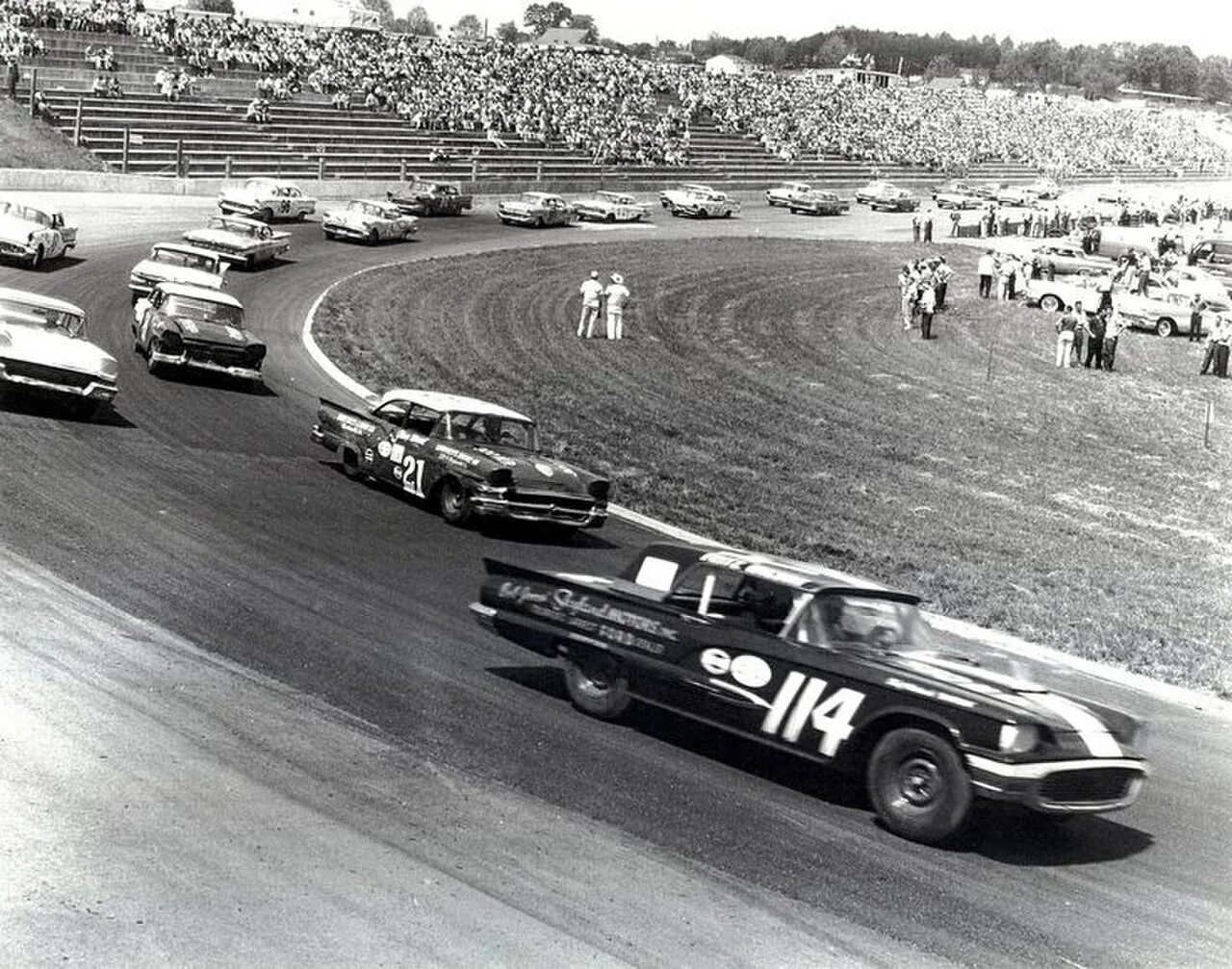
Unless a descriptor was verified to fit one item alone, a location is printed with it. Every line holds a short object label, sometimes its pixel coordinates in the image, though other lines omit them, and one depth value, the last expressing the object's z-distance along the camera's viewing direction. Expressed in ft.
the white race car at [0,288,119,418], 57.52
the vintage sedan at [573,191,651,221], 175.73
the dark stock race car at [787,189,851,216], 208.54
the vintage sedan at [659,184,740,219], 190.80
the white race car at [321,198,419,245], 135.95
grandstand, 155.53
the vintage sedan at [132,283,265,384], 70.38
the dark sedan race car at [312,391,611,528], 51.52
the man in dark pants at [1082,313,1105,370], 106.93
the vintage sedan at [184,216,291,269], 110.11
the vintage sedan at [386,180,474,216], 160.76
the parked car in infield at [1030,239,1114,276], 149.59
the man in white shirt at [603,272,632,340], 99.96
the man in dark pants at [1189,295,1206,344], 124.16
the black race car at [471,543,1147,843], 28.35
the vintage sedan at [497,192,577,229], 163.22
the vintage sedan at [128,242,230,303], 86.74
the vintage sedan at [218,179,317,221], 137.80
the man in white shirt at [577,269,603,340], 100.32
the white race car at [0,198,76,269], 96.73
